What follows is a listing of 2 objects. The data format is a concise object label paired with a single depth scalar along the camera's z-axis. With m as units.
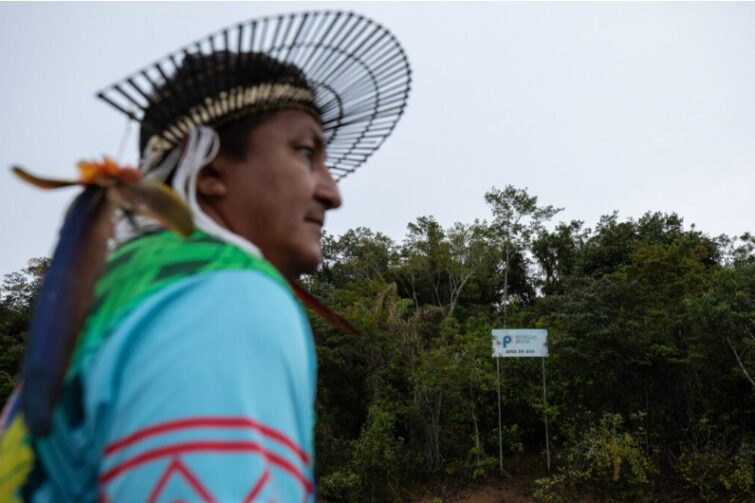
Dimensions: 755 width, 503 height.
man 0.63
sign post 11.39
